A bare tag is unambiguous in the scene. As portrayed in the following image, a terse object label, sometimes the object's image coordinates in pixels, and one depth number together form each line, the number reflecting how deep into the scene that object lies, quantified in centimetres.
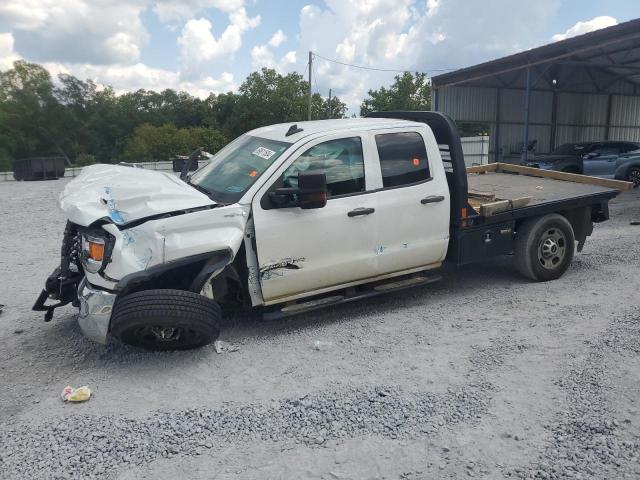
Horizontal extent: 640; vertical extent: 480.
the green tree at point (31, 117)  5903
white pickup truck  406
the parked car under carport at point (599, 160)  1535
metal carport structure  2270
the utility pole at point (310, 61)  4239
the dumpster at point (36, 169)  2512
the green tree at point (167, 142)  5938
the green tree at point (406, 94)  5728
